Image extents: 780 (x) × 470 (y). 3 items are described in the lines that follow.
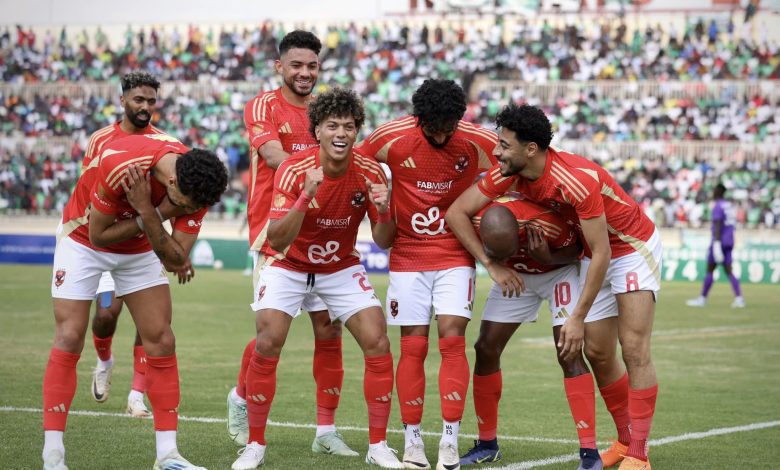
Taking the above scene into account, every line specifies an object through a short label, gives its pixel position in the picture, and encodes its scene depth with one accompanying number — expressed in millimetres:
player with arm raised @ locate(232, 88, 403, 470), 14828
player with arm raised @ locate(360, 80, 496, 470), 15039
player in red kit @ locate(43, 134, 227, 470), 13406
